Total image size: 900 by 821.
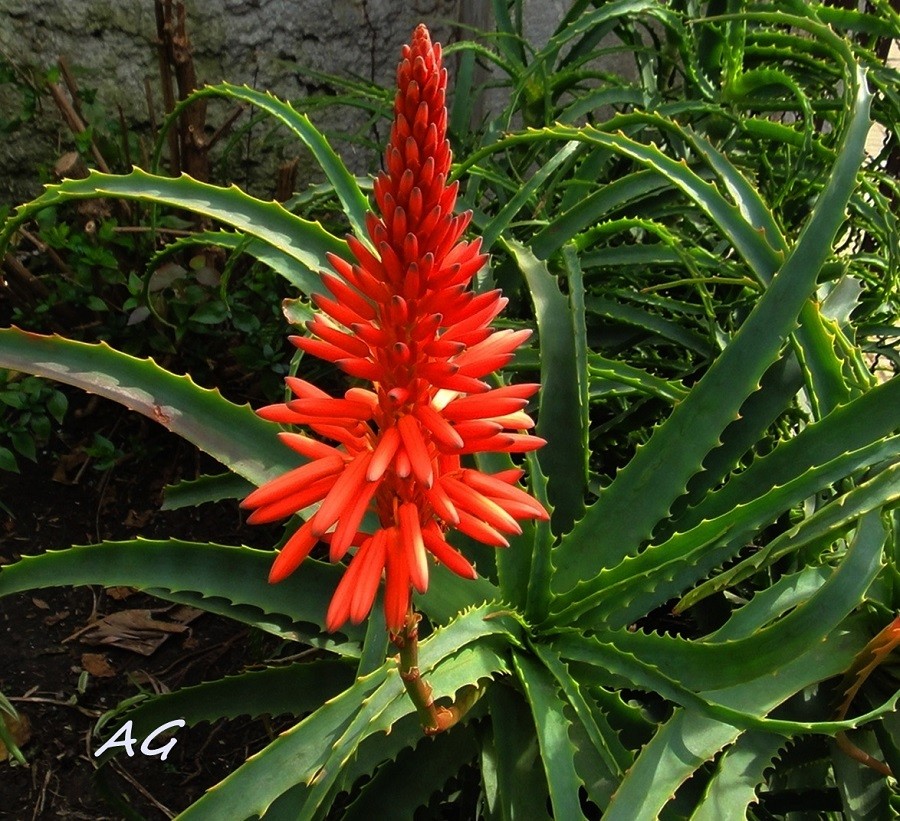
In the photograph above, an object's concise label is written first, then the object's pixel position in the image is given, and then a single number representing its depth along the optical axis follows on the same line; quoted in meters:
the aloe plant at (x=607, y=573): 0.87
